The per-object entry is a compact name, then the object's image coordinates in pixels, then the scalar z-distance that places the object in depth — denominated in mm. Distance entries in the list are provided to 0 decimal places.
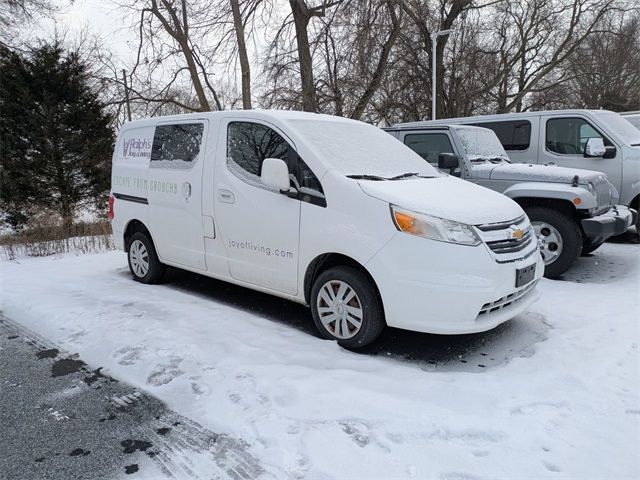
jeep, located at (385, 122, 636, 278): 5676
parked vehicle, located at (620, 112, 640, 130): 10148
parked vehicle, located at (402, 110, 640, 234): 7020
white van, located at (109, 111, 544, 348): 3416
